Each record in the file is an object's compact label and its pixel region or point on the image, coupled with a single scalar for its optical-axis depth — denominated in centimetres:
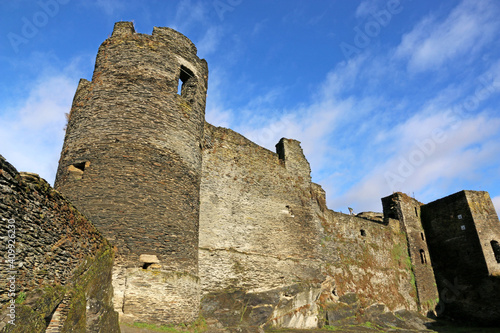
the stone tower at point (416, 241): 1880
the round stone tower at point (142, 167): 848
